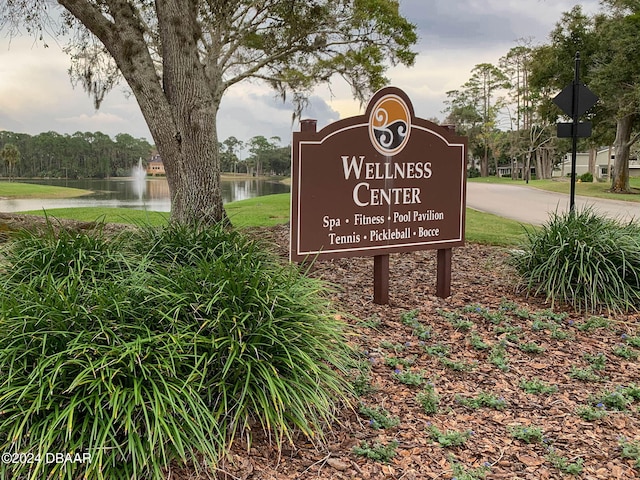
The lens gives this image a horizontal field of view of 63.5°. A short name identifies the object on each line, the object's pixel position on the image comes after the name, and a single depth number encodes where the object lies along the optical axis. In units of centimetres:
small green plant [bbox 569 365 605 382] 396
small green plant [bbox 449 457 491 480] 267
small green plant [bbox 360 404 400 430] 311
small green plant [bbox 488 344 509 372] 405
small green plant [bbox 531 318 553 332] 480
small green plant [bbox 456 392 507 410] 345
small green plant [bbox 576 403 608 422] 336
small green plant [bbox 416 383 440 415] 332
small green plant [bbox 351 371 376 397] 344
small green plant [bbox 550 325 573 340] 465
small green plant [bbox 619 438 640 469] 291
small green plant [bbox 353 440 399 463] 280
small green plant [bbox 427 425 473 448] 297
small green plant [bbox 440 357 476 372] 394
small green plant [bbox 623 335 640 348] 462
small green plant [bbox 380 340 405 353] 414
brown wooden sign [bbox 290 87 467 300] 464
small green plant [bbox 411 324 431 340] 444
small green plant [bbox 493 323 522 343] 455
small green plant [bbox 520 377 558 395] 372
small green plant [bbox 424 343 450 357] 416
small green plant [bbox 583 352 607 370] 417
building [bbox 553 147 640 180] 6355
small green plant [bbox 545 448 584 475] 278
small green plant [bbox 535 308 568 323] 504
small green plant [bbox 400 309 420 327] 470
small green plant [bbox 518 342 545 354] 438
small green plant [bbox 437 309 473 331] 472
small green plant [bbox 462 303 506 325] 491
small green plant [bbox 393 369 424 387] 364
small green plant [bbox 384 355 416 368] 389
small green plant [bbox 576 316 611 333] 486
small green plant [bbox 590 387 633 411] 355
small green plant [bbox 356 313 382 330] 443
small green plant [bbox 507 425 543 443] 309
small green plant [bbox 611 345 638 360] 439
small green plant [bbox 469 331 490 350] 434
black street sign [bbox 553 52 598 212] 772
